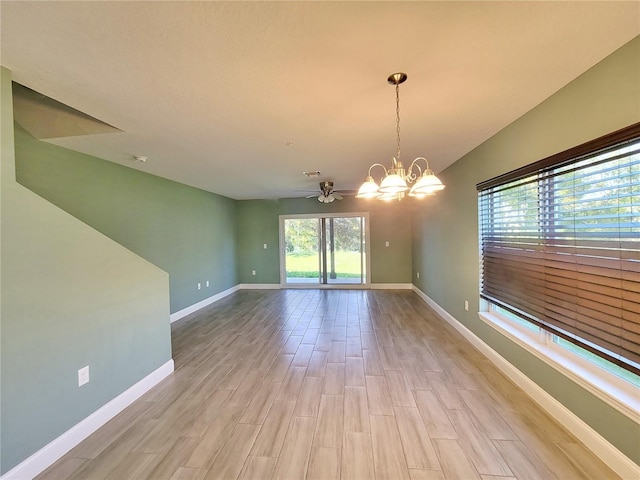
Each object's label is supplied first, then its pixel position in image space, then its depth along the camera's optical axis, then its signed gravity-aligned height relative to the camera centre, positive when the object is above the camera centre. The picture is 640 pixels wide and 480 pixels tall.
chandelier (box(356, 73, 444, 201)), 1.75 +0.35
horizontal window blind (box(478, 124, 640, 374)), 1.48 -0.10
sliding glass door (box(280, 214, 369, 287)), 6.75 -0.35
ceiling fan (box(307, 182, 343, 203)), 4.87 +0.84
